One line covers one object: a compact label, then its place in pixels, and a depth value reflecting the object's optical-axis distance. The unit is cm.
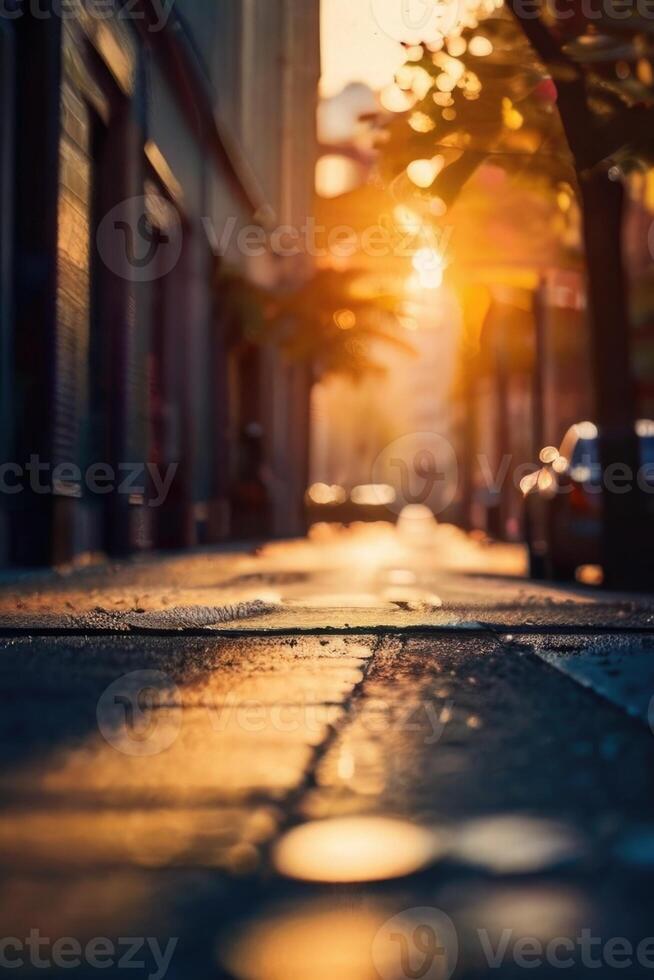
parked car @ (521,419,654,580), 1363
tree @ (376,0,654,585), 1193
